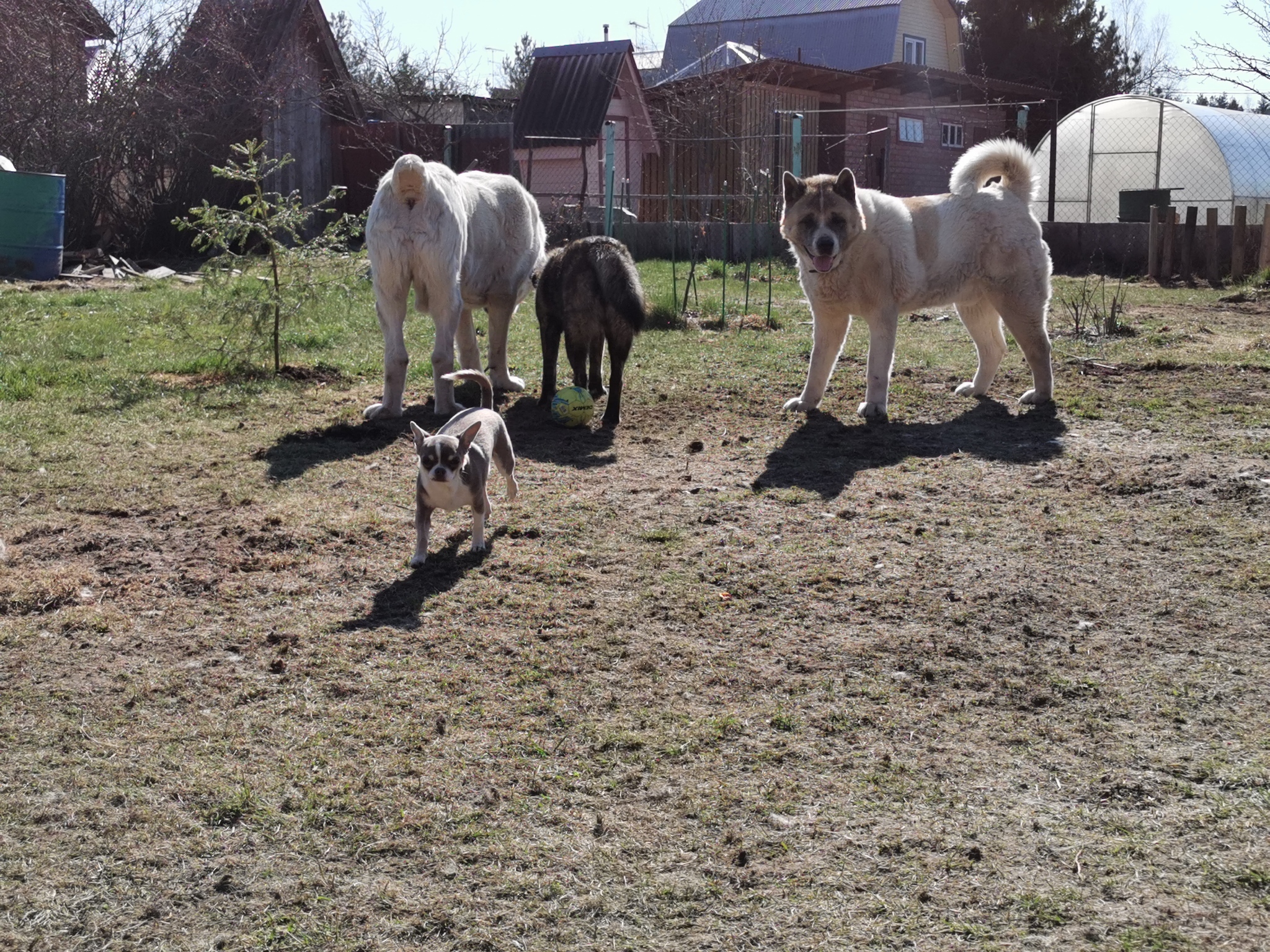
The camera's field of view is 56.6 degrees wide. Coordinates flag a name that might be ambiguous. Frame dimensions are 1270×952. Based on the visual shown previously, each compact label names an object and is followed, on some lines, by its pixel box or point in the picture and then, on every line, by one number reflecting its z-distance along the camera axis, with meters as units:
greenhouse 21.00
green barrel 15.48
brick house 26.58
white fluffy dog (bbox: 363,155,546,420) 7.55
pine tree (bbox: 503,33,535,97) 39.28
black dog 7.80
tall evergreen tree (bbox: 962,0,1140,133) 38.19
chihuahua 5.05
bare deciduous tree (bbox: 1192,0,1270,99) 18.86
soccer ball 7.68
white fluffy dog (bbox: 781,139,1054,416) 7.85
